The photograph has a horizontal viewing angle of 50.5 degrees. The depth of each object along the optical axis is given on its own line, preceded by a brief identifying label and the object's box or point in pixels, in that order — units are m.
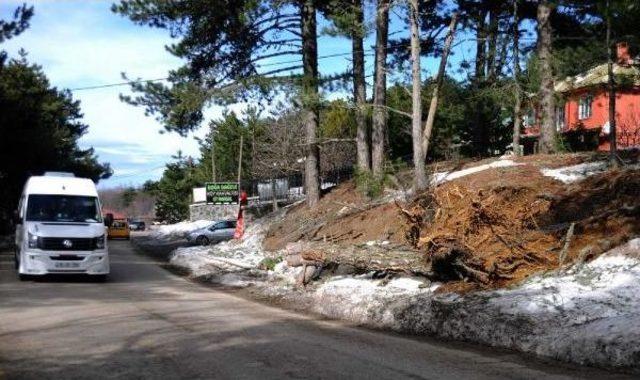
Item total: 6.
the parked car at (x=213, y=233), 37.66
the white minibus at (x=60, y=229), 15.84
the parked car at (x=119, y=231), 52.97
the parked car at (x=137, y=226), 85.44
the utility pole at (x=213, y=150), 63.17
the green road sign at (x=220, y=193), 36.12
